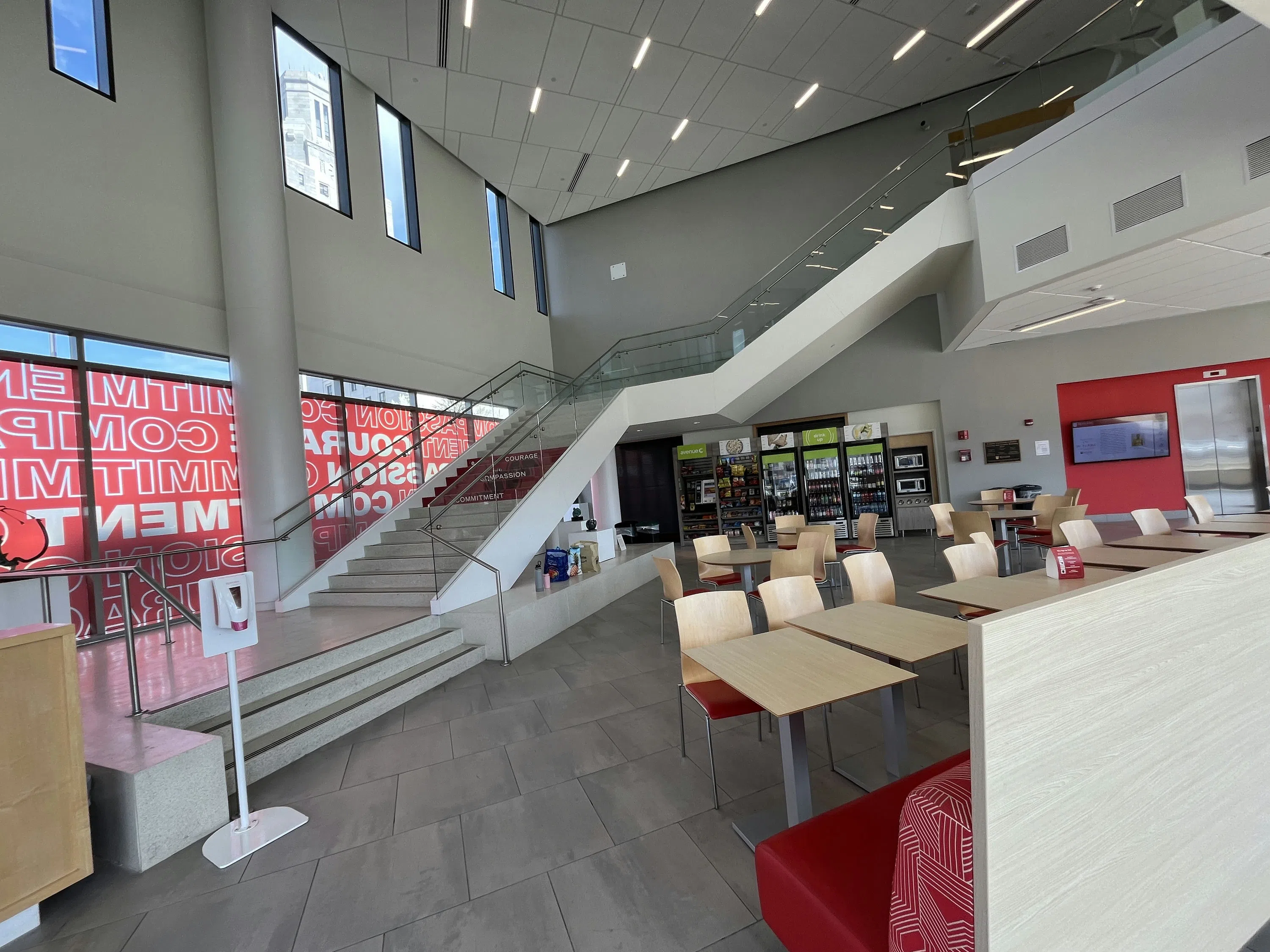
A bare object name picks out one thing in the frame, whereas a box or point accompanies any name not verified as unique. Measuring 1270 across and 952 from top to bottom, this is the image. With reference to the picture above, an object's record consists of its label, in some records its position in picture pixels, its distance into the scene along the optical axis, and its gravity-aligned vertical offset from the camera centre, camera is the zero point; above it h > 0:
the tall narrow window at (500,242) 11.51 +5.41
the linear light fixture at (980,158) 6.14 +3.39
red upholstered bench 1.25 -1.01
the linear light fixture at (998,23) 7.82 +6.25
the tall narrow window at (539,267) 13.22 +5.49
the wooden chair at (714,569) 5.35 -0.94
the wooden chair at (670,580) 4.58 -0.82
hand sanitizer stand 2.46 -0.55
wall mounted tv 9.23 +0.00
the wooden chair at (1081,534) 4.36 -0.73
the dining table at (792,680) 1.86 -0.76
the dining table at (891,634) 2.21 -0.76
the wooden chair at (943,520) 6.77 -0.79
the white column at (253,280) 6.07 +2.66
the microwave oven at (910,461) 10.53 -0.05
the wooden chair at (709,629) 2.68 -0.80
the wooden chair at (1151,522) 5.05 -0.80
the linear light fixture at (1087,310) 6.71 +1.67
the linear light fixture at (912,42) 8.23 +6.28
